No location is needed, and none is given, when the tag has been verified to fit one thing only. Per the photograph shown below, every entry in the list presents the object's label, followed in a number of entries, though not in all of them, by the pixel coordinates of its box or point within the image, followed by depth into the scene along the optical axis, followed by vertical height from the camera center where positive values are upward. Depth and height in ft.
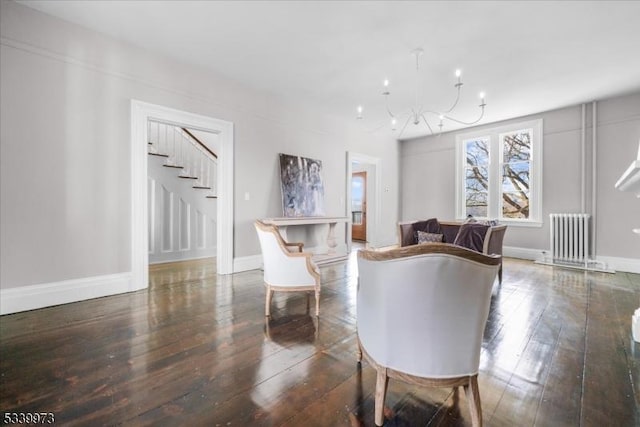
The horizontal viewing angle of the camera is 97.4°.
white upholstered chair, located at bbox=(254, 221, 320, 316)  8.54 -1.69
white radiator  15.84 -1.40
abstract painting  15.88 +1.60
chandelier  13.95 +6.32
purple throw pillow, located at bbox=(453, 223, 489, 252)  11.32 -0.91
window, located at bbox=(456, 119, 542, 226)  18.18 +2.80
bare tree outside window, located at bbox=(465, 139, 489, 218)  20.45 +2.70
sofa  11.31 -0.87
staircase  17.10 +3.77
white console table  13.67 -0.66
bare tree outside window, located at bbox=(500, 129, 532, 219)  18.61 +2.75
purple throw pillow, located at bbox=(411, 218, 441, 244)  13.76 -0.66
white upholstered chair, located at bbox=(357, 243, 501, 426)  3.84 -1.46
